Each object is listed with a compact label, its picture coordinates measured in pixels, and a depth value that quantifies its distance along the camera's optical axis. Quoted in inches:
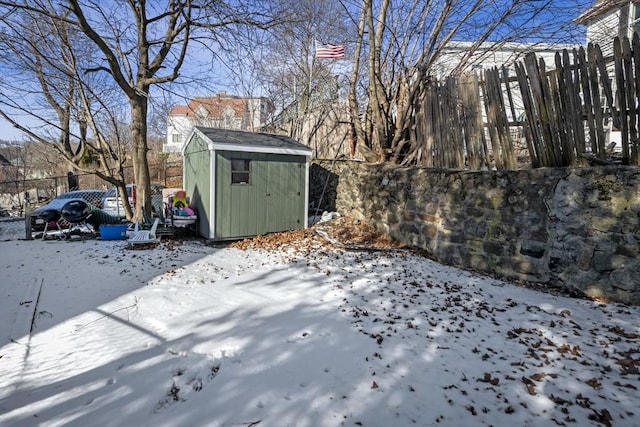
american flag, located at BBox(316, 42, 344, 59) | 367.0
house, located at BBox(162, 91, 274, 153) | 600.4
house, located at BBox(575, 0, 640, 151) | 201.5
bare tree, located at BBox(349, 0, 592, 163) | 241.9
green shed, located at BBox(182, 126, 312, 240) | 256.2
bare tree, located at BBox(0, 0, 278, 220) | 268.4
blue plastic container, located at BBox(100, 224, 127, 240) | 265.6
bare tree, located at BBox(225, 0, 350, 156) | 325.7
